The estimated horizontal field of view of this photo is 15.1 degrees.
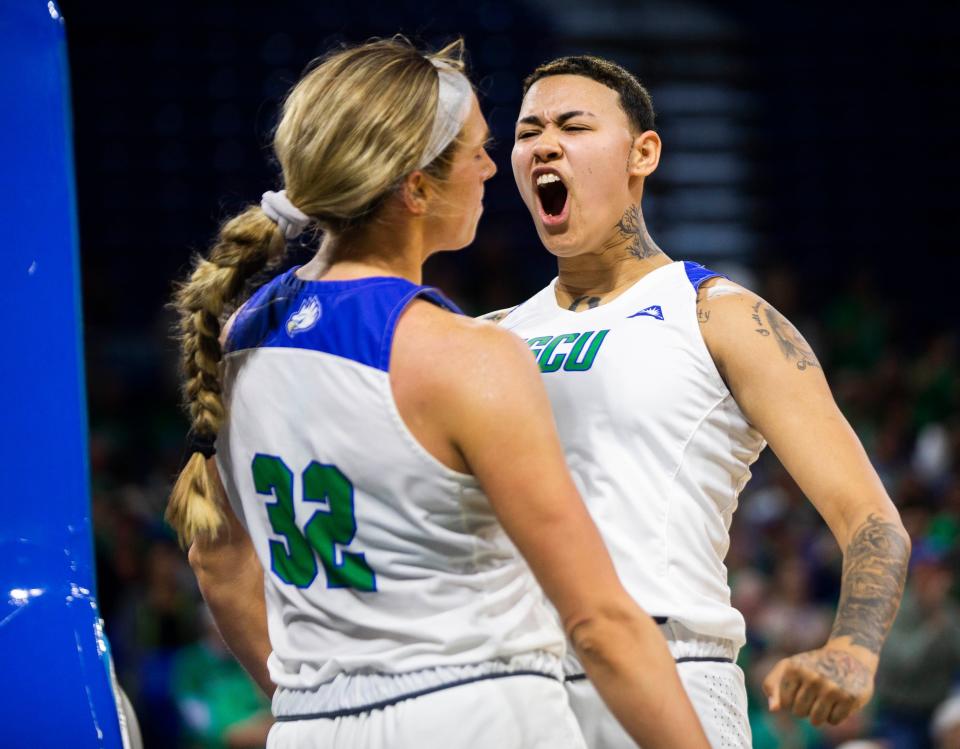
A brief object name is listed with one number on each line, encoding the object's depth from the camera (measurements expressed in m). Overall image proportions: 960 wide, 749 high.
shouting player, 4.46
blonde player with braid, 4.05
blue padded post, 4.20
